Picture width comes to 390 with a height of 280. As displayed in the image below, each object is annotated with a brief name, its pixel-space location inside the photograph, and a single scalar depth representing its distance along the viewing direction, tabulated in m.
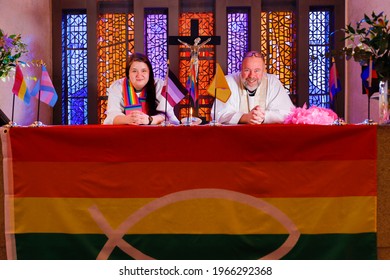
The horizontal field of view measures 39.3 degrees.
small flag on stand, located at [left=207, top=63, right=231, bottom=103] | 3.16
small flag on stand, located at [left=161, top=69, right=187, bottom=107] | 3.35
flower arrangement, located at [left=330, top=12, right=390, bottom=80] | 3.14
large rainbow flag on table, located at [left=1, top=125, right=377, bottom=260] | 2.90
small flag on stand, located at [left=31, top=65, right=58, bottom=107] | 3.38
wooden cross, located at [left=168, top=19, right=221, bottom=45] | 4.07
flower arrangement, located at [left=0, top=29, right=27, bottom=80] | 4.02
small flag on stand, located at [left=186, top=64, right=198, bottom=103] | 3.36
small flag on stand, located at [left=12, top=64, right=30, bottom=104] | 3.22
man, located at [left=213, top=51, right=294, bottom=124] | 4.57
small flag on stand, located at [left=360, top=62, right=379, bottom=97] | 3.20
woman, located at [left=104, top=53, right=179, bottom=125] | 4.37
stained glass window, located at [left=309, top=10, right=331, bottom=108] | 6.42
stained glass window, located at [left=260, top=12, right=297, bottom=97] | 6.43
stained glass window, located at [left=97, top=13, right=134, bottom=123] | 6.43
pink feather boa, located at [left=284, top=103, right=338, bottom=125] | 3.61
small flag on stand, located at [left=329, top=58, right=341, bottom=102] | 3.36
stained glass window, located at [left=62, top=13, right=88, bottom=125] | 6.43
